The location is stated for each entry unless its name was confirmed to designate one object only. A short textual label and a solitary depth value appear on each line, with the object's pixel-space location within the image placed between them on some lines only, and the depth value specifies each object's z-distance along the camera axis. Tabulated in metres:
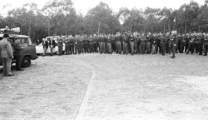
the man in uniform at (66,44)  22.34
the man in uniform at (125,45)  20.38
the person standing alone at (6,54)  11.26
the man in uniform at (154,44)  19.94
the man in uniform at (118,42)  21.08
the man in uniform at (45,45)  21.75
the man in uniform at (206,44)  18.51
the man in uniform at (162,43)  19.09
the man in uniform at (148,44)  20.12
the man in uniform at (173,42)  17.30
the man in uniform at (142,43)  20.08
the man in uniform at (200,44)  19.06
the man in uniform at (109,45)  21.57
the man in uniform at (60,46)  21.91
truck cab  14.22
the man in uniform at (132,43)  20.03
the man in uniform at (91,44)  22.52
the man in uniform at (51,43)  21.70
